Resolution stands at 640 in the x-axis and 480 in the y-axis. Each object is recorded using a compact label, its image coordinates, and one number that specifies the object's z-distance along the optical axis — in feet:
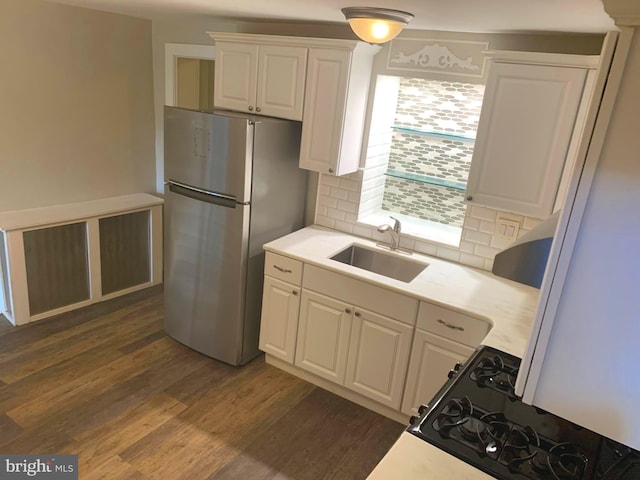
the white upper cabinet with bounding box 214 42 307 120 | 9.34
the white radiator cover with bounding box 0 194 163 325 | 10.64
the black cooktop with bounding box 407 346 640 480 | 4.15
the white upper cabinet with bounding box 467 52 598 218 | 7.16
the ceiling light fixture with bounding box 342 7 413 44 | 6.47
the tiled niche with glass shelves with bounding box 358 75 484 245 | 9.33
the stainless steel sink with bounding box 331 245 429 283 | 9.64
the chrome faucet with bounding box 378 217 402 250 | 9.62
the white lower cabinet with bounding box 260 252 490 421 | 8.00
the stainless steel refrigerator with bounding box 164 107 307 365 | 9.11
